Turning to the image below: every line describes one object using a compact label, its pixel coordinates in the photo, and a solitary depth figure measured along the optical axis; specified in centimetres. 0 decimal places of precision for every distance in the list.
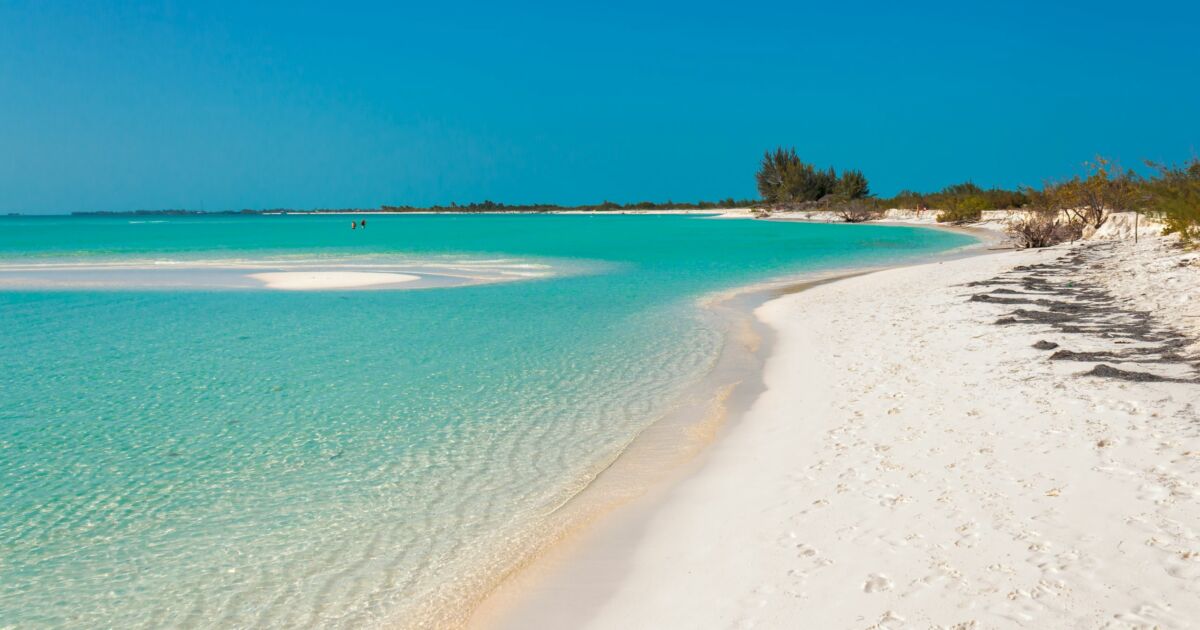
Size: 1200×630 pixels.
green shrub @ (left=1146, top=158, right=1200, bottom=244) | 1599
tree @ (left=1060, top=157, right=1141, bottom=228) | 2842
